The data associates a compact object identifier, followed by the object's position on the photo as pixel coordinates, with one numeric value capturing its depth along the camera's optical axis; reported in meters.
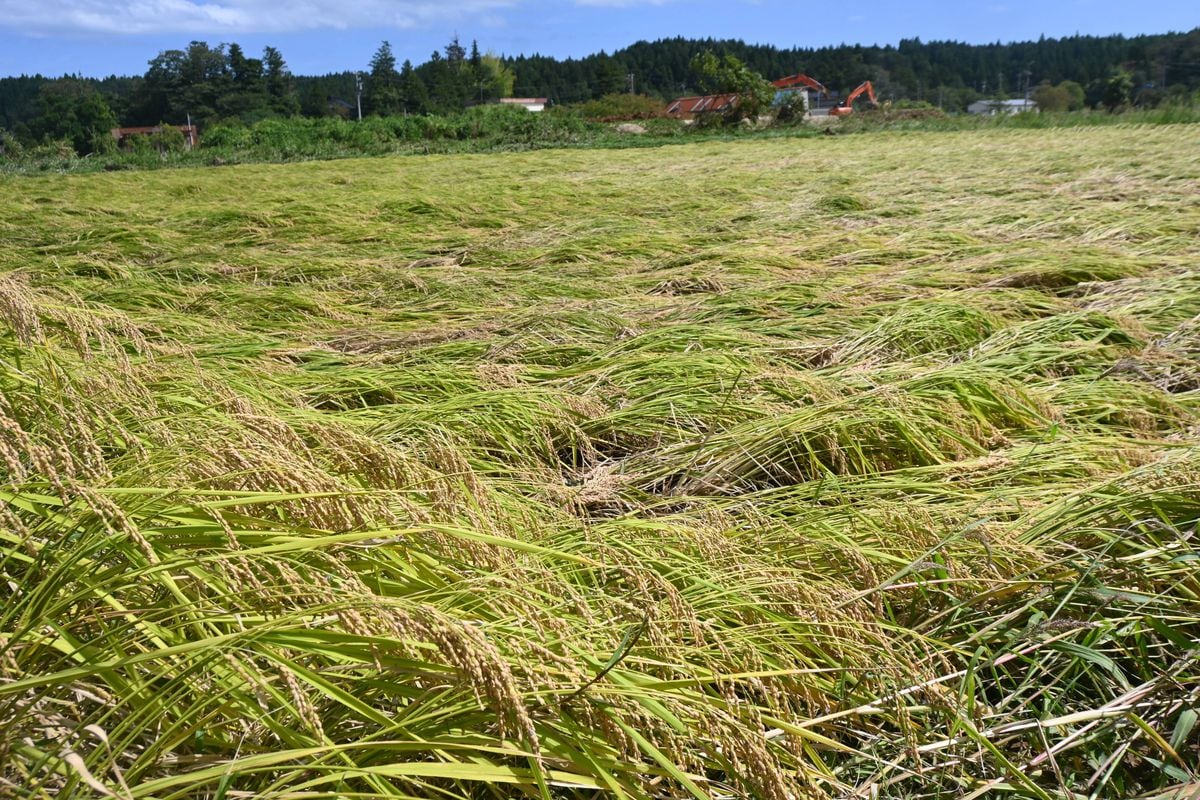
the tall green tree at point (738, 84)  32.66
